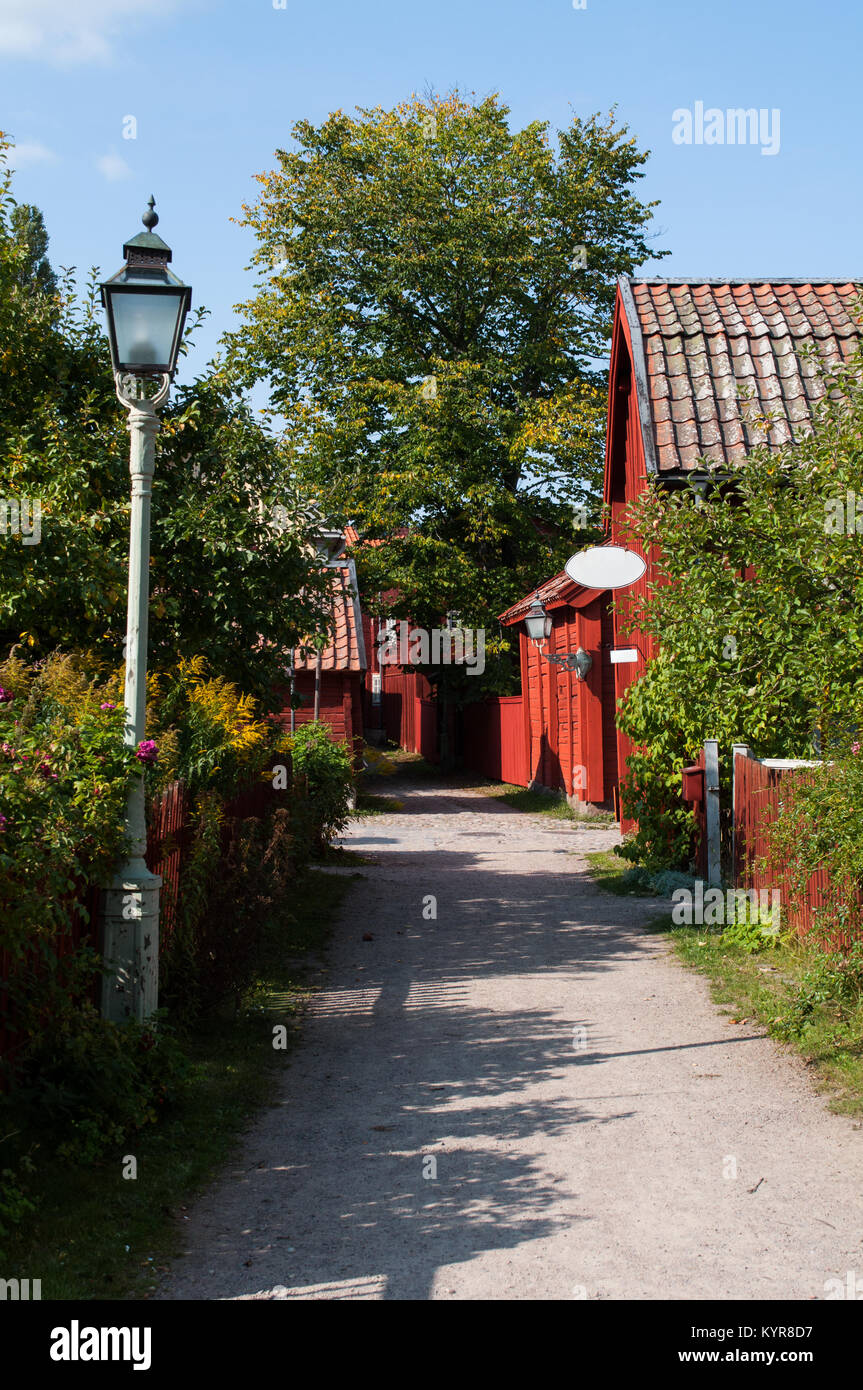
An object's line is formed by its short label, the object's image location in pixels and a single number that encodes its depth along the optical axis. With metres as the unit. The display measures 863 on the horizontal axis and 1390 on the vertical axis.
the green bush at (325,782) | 13.46
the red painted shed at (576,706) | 19.67
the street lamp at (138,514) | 5.58
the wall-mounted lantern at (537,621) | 20.92
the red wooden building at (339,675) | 22.09
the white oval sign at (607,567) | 13.11
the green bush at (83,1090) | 4.73
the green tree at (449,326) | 28.11
